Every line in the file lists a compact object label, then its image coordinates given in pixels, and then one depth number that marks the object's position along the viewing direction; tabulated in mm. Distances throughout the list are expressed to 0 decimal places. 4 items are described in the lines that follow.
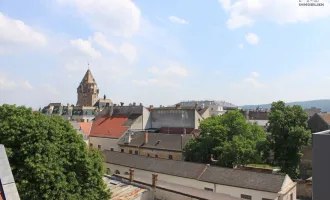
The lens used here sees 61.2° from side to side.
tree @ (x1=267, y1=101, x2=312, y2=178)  31906
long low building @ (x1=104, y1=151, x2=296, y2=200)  22422
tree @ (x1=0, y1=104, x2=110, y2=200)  14766
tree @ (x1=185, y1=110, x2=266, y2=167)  30922
